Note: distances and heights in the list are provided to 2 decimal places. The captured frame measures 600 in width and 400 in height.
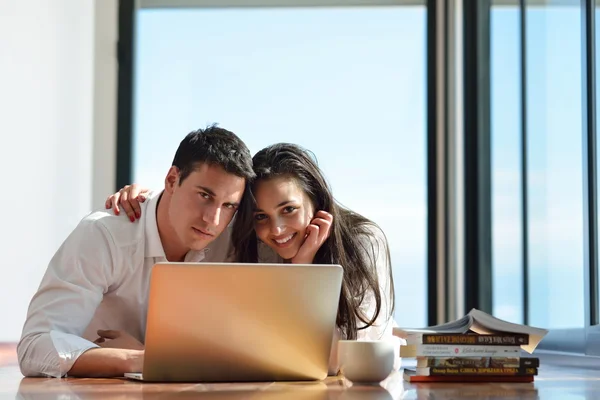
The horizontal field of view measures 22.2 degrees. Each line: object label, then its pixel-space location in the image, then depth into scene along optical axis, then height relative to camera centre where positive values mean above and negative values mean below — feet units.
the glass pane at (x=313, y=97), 16.07 +1.90
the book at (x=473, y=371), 8.52 -0.70
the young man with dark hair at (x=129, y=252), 9.30 -0.07
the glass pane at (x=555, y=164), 11.55 +0.72
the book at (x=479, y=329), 8.55 -0.47
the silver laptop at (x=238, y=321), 8.07 -0.38
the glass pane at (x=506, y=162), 13.26 +0.87
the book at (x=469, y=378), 8.54 -0.74
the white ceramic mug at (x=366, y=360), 8.43 -0.62
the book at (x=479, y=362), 8.51 -0.65
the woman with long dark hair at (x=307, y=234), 10.17 +0.06
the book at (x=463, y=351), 8.50 -0.58
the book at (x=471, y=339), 8.50 -0.51
